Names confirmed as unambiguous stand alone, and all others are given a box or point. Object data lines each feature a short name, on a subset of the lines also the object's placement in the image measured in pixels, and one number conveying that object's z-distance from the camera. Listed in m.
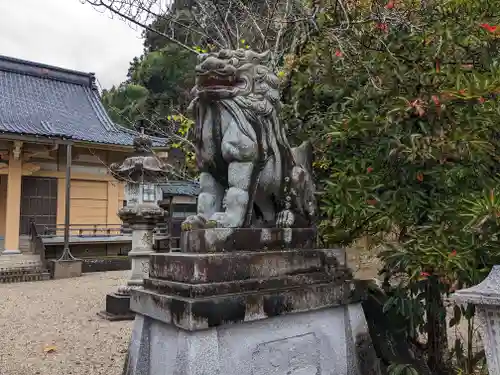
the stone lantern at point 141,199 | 7.67
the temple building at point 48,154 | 12.70
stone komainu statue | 2.71
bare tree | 4.29
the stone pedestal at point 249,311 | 2.29
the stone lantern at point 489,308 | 2.02
